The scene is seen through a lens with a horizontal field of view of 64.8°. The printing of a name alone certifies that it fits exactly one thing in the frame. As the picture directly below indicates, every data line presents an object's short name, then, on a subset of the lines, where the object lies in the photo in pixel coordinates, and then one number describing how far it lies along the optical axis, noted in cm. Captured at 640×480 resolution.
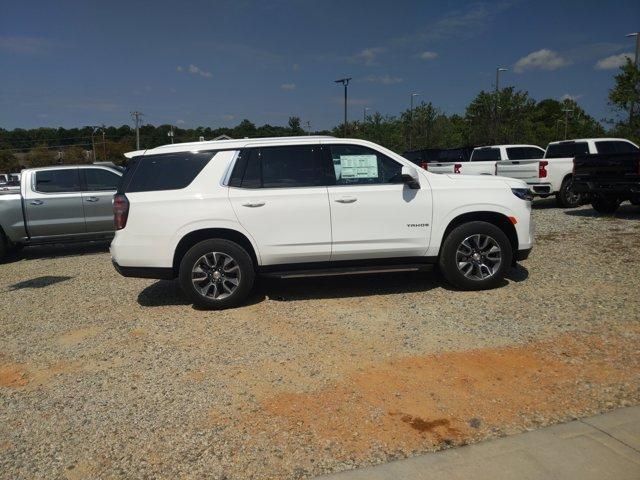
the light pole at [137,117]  6829
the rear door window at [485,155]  1634
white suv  557
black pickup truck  1100
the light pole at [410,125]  4103
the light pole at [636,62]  1919
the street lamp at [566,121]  4801
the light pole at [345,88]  4203
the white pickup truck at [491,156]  1603
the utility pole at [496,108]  3294
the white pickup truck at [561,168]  1377
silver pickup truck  979
